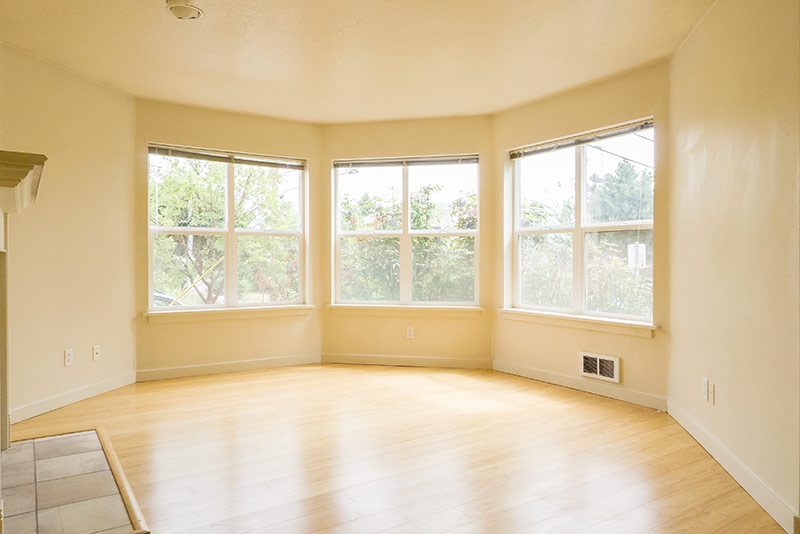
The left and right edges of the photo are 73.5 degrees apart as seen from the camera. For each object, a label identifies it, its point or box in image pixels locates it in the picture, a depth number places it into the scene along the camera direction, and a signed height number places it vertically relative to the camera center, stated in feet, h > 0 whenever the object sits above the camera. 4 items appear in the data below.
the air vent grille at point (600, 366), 13.34 -2.69
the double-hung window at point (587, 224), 13.05 +0.99
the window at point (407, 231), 17.16 +1.02
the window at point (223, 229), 15.58 +1.04
